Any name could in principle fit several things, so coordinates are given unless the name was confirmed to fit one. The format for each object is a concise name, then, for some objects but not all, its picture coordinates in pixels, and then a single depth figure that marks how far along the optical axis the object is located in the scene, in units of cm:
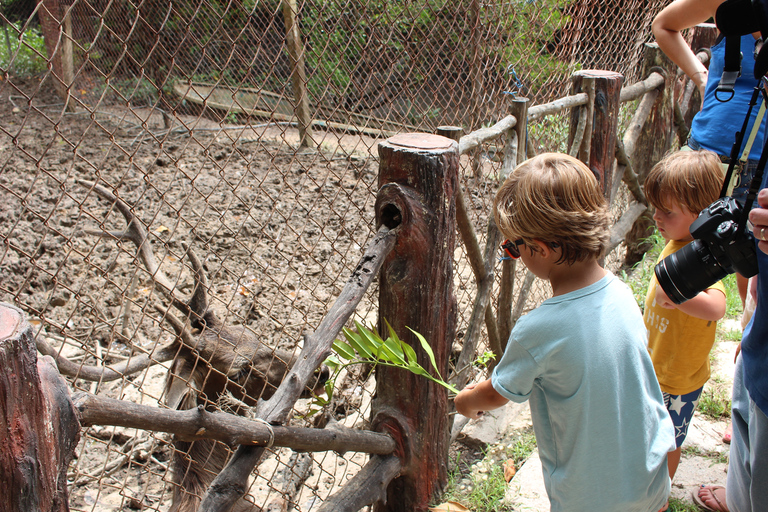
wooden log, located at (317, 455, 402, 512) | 195
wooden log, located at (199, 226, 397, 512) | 136
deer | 226
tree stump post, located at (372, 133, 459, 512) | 194
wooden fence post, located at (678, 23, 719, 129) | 521
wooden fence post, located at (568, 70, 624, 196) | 324
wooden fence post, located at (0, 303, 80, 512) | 88
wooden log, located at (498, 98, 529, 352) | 273
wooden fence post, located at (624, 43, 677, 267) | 445
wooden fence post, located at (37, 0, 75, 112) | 808
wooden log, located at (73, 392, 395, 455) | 118
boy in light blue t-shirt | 146
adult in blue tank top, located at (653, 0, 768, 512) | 142
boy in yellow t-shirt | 203
